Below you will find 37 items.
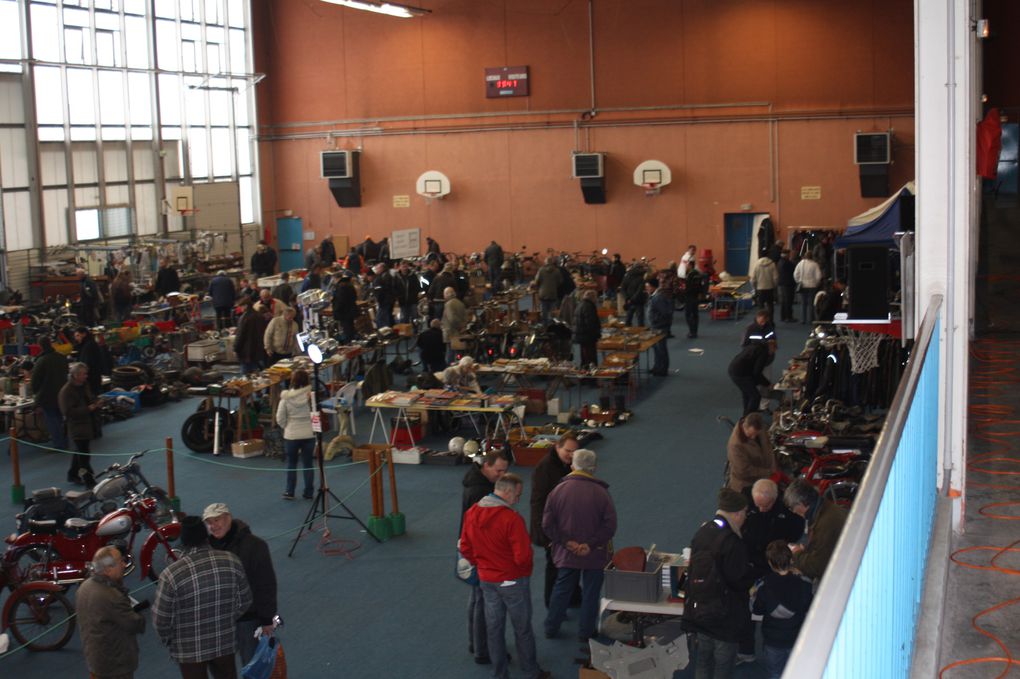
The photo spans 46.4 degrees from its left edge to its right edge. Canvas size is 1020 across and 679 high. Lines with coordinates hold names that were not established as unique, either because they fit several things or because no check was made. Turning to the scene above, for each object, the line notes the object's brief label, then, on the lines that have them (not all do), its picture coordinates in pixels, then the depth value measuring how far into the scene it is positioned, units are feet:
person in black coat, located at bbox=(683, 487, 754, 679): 19.57
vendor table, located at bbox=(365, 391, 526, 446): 39.81
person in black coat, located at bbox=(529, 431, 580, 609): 25.44
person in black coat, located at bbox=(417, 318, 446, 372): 49.65
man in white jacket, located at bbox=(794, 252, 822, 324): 65.67
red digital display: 91.30
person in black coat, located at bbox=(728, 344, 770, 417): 41.22
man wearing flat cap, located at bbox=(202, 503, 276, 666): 21.81
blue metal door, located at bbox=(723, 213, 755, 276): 86.43
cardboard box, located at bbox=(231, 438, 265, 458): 41.73
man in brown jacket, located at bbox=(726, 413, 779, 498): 28.17
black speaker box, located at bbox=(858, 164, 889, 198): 80.94
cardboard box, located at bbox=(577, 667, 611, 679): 21.99
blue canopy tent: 54.90
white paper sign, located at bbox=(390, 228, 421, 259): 71.46
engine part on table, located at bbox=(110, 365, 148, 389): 51.70
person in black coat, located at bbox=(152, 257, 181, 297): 74.49
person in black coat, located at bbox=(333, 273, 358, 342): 57.62
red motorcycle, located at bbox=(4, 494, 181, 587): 26.78
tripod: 32.30
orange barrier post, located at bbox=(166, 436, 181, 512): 34.24
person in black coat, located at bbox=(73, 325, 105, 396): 45.01
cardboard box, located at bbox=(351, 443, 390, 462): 39.06
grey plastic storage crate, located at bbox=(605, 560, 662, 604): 22.45
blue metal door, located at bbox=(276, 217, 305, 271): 101.19
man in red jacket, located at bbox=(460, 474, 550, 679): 21.89
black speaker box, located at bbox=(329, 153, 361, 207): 97.50
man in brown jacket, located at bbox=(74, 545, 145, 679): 19.94
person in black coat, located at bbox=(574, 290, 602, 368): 50.11
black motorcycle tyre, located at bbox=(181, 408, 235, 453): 42.80
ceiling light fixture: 82.17
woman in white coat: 35.09
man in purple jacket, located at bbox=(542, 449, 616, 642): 23.61
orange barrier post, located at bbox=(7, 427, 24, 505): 36.45
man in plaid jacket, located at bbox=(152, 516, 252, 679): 19.85
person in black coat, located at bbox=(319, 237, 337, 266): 91.83
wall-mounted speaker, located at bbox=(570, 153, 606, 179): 88.33
